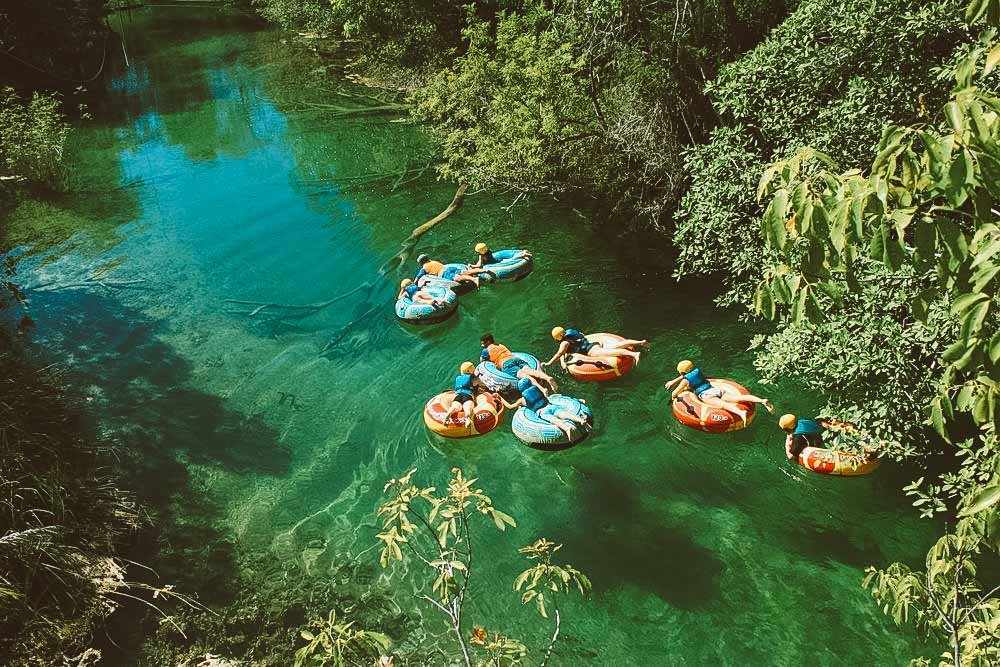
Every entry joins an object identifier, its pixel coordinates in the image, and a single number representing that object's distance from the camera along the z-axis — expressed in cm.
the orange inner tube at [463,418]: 1065
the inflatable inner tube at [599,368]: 1148
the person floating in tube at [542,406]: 1031
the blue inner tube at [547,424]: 1027
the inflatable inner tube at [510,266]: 1445
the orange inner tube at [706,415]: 1027
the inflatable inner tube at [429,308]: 1340
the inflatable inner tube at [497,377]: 1126
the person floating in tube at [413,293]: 1348
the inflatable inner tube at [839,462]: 938
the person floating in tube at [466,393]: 1070
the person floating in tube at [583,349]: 1155
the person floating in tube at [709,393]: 1032
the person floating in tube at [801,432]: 965
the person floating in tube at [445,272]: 1431
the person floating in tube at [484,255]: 1446
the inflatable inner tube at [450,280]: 1398
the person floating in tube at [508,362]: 1127
